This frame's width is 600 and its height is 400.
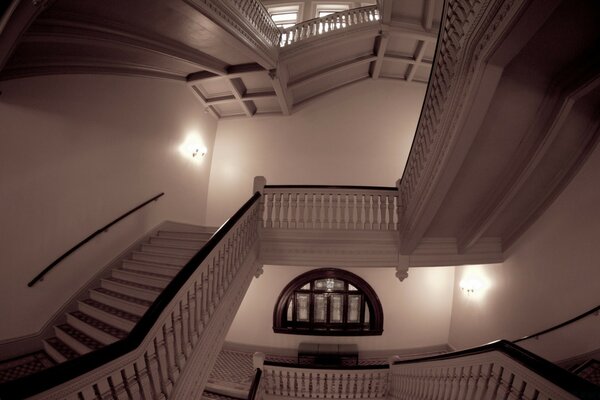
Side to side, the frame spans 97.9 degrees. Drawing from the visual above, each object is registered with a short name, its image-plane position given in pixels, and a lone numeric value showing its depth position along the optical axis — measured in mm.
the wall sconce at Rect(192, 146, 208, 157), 5763
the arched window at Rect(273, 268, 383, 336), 5883
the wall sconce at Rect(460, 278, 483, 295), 5039
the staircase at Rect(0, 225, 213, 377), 2693
